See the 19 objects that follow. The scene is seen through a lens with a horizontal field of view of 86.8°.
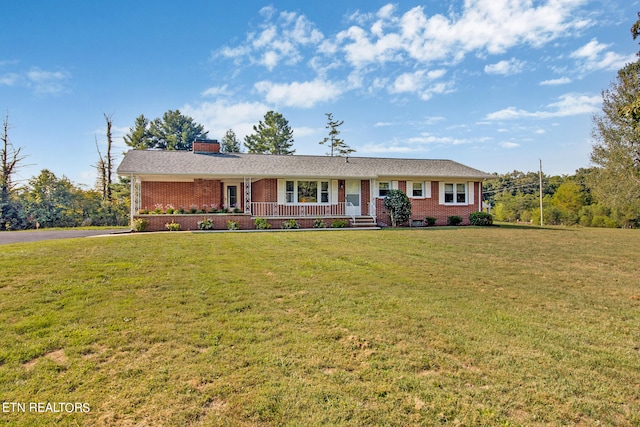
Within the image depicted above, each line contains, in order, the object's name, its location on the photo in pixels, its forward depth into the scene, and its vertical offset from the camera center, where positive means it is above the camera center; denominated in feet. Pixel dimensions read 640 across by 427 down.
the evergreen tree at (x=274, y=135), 137.80 +32.87
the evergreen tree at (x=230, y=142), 148.46 +32.74
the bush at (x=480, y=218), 65.36 -1.18
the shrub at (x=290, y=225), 56.18 -1.72
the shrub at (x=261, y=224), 54.53 -1.46
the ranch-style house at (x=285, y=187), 56.95 +5.31
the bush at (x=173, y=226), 51.49 -1.50
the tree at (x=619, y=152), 82.84 +14.85
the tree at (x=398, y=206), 60.34 +1.26
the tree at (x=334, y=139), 137.08 +30.62
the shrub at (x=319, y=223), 57.62 -1.52
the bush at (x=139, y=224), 50.26 -1.11
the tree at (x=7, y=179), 70.74 +9.38
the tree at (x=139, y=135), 117.08 +28.48
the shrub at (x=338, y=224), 57.67 -1.71
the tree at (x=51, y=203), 72.59 +3.29
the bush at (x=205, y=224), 52.65 -1.31
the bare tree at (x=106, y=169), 103.86 +14.92
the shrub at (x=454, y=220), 65.94 -1.48
